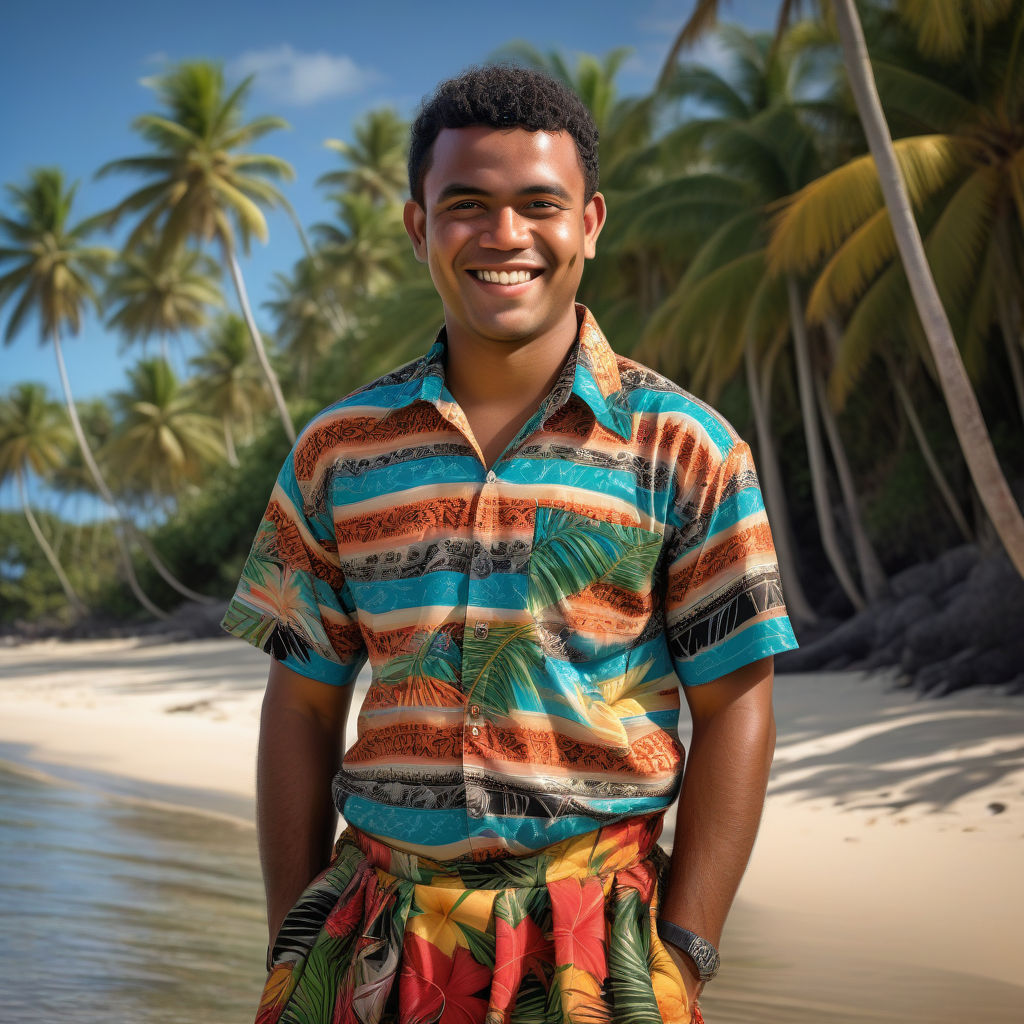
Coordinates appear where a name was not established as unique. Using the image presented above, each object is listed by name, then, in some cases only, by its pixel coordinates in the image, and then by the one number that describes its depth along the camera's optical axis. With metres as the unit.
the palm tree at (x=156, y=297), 37.94
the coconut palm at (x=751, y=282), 15.84
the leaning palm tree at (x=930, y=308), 8.79
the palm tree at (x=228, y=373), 39.81
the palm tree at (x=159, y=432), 36.62
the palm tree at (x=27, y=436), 42.44
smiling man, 1.55
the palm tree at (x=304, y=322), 39.59
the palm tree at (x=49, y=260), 36.62
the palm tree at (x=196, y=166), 27.47
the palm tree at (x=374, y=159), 40.06
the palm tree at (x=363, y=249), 36.34
